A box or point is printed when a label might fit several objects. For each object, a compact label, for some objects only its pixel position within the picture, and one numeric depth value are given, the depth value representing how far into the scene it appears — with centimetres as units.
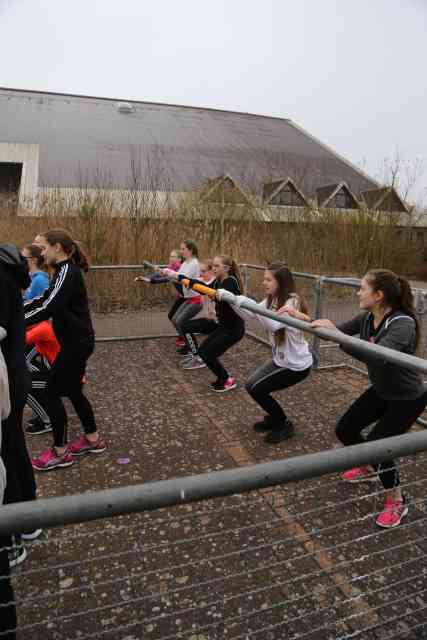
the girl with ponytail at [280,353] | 407
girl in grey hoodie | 287
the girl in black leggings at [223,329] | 538
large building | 2095
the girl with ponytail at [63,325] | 335
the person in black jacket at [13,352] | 211
